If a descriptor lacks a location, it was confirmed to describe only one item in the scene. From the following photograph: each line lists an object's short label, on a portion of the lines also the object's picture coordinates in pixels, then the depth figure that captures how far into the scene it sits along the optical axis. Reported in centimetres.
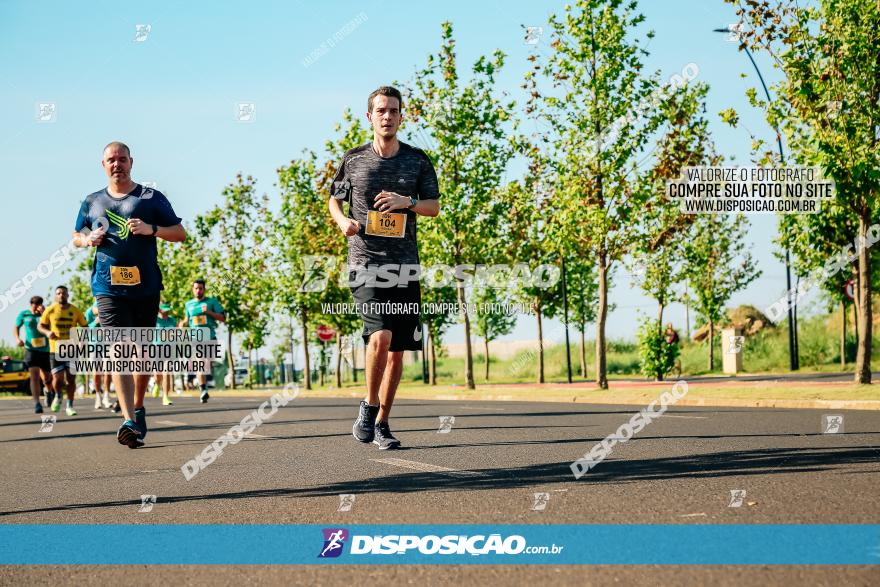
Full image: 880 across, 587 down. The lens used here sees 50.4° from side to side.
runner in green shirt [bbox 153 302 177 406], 1883
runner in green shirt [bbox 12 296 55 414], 1753
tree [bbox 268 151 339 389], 3819
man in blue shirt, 809
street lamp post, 2895
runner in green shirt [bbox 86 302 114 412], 1866
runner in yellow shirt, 1659
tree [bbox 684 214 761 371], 3975
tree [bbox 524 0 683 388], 2130
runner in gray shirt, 704
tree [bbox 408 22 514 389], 2675
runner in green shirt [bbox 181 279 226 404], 1708
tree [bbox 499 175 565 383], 2701
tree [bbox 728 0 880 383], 1634
